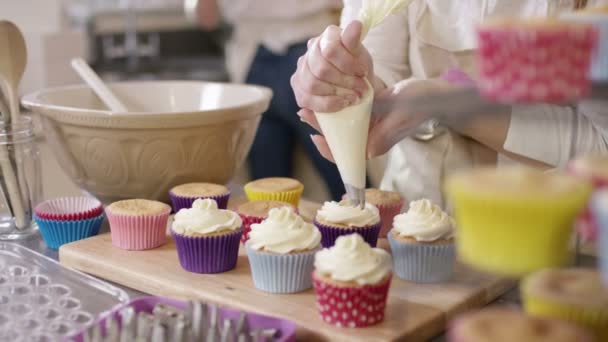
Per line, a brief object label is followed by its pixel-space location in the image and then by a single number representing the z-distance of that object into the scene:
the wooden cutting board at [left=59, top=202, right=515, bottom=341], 1.27
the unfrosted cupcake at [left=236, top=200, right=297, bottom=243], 1.50
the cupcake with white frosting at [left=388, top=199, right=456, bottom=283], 1.37
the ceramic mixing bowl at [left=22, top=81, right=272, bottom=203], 1.56
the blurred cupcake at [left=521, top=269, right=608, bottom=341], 1.06
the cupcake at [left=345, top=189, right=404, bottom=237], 1.54
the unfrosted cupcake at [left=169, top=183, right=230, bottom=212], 1.56
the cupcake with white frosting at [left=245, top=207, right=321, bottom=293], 1.35
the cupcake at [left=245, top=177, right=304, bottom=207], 1.59
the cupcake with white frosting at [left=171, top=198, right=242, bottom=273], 1.40
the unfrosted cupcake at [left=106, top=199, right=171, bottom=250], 1.47
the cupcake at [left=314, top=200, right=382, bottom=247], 1.45
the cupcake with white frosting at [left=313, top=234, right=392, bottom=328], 1.26
